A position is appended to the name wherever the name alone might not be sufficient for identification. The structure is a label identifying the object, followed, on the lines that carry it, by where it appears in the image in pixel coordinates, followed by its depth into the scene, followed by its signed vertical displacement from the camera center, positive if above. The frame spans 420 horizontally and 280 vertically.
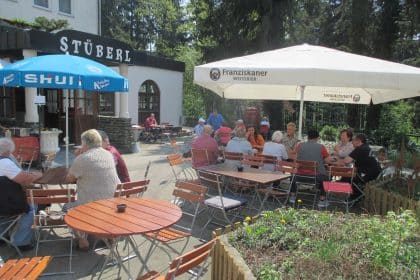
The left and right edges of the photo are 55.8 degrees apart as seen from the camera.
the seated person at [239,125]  7.93 -0.33
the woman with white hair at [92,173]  4.57 -0.78
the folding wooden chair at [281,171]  5.94 -1.02
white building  9.99 +1.36
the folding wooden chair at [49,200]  4.30 -1.08
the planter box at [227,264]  3.06 -1.27
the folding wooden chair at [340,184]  6.03 -1.16
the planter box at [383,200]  5.50 -1.28
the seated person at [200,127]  10.93 -0.53
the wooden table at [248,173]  5.68 -0.98
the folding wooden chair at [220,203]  5.18 -1.26
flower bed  3.04 -1.17
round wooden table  3.33 -1.03
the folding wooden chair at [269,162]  6.83 -0.90
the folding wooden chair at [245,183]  6.66 -1.23
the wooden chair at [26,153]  8.12 -1.02
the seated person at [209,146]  7.40 -0.71
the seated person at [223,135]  10.01 -0.68
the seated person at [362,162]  6.79 -0.86
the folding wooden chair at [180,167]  7.06 -1.54
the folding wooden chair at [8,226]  4.45 -1.42
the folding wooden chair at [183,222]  3.96 -1.29
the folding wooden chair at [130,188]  4.77 -1.01
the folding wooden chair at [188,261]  2.66 -1.08
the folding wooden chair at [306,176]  6.41 -1.06
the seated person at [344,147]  7.52 -0.67
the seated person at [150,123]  16.34 -0.68
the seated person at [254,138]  9.06 -0.66
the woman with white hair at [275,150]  7.11 -0.72
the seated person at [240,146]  7.44 -0.69
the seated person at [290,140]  8.14 -0.62
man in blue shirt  12.41 -0.39
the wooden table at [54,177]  4.94 -0.92
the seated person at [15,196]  4.45 -1.04
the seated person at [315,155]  6.63 -0.75
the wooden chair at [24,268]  3.01 -1.30
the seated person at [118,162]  5.60 -0.80
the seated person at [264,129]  12.16 -0.59
